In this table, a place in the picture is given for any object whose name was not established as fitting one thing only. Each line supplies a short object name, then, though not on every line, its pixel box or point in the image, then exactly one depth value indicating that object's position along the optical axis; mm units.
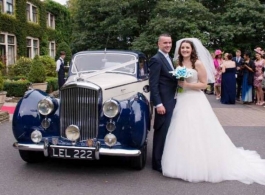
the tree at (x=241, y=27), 21125
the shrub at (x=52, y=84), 16967
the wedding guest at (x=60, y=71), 13336
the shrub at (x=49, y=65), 20905
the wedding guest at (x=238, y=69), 13445
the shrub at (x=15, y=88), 14523
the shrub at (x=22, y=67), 19739
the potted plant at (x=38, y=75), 15547
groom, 4980
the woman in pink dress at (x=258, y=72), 12219
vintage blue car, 4738
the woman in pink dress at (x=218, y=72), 14664
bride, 4766
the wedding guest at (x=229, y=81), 12906
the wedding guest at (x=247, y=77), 12508
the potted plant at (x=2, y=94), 9894
